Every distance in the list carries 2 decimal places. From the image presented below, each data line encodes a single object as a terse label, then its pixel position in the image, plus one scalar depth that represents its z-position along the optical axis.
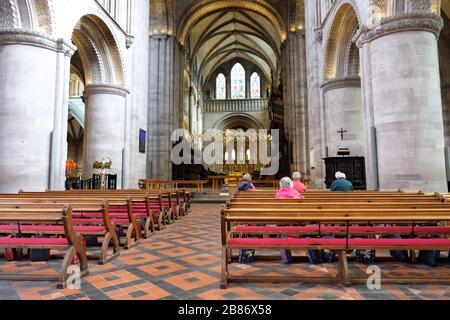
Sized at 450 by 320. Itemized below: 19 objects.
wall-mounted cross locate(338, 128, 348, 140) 11.46
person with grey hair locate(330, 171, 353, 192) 5.80
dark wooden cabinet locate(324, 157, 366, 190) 9.84
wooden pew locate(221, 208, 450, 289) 2.77
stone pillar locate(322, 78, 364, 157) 11.55
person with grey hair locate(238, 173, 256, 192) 6.74
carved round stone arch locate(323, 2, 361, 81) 11.29
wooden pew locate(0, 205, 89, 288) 2.87
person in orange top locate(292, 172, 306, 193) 6.11
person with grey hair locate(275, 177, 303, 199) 4.42
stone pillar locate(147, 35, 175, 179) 19.59
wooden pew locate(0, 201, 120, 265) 3.39
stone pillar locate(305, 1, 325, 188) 12.80
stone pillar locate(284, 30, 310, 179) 19.02
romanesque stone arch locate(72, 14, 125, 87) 11.96
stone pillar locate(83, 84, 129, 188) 12.46
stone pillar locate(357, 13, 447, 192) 7.37
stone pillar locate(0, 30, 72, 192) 7.95
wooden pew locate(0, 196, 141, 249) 4.02
